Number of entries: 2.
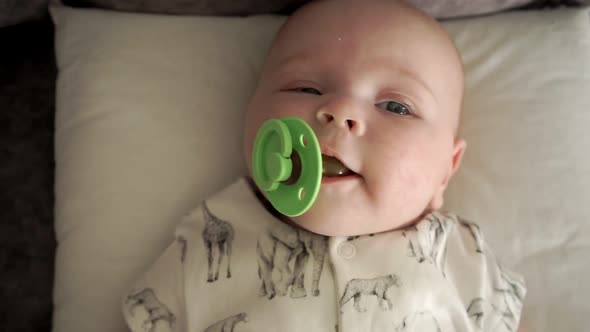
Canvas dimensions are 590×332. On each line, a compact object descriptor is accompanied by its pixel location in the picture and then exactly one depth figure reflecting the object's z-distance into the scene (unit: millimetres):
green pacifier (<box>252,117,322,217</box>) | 391
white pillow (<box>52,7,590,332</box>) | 478
